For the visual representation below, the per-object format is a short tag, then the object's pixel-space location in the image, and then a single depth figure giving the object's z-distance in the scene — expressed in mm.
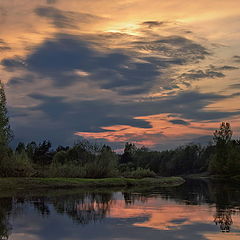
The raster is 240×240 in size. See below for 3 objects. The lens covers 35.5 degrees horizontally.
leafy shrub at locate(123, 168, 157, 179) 94625
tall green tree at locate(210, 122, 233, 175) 123000
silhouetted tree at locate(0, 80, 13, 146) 60219
